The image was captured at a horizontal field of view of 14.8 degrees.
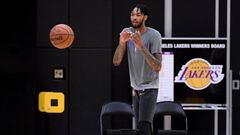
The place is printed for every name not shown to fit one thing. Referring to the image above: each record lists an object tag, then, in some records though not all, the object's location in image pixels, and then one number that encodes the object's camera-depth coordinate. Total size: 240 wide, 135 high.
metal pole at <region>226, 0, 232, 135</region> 13.21
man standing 8.48
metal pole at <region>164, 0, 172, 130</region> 13.57
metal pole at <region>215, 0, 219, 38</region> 13.55
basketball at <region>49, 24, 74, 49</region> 13.11
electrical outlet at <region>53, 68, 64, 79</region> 13.57
